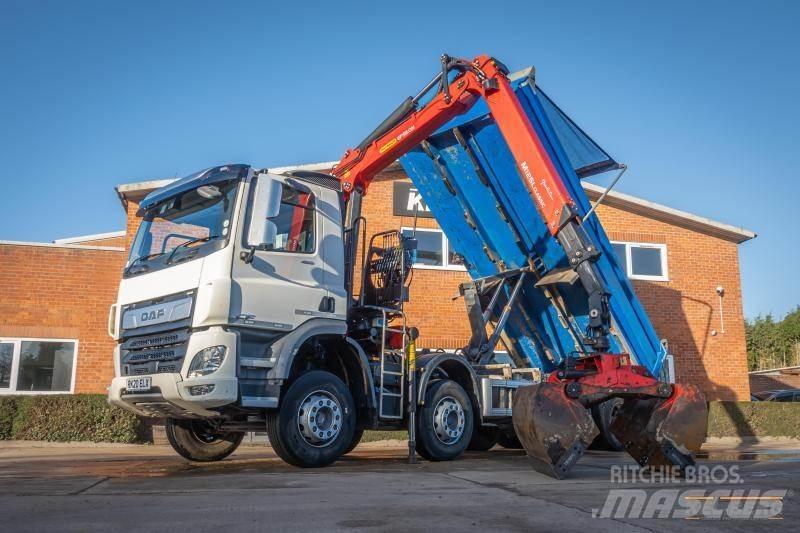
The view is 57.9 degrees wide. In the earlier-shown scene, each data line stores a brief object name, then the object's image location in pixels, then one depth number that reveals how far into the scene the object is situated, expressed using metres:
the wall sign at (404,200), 16.27
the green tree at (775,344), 47.19
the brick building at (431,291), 14.83
